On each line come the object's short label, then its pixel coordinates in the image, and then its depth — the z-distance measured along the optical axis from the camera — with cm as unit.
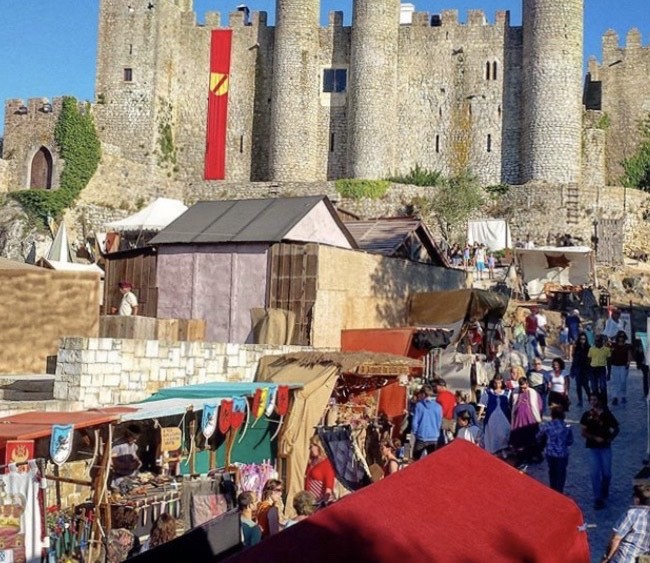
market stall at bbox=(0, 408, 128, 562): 912
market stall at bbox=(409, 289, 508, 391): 1905
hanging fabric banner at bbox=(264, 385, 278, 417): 1308
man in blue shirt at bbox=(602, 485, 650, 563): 795
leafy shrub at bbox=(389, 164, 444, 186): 4409
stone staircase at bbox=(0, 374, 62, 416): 1165
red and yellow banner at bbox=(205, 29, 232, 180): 4625
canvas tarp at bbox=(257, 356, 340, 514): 1373
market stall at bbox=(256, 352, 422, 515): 1379
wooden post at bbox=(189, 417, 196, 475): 1212
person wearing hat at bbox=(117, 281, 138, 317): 1773
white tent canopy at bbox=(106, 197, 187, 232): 2909
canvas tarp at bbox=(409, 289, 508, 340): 2131
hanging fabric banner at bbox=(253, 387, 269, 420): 1283
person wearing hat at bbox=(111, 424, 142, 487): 1161
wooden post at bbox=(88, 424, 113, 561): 1024
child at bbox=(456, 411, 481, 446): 1277
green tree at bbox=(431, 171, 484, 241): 4056
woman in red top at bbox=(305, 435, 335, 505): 1160
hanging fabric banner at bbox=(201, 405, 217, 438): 1186
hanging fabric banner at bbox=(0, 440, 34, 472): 912
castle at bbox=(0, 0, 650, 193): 4247
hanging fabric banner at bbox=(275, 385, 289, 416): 1340
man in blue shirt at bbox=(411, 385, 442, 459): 1317
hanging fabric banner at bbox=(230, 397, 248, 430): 1230
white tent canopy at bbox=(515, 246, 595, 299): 3359
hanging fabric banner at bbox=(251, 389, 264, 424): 1274
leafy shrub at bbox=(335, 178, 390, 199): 4144
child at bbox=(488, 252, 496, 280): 3299
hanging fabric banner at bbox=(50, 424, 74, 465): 947
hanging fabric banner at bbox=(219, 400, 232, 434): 1211
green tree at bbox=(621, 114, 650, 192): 4544
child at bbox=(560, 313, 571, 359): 2332
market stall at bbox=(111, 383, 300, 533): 1107
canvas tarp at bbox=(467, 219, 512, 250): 3944
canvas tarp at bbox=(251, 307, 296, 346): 1895
